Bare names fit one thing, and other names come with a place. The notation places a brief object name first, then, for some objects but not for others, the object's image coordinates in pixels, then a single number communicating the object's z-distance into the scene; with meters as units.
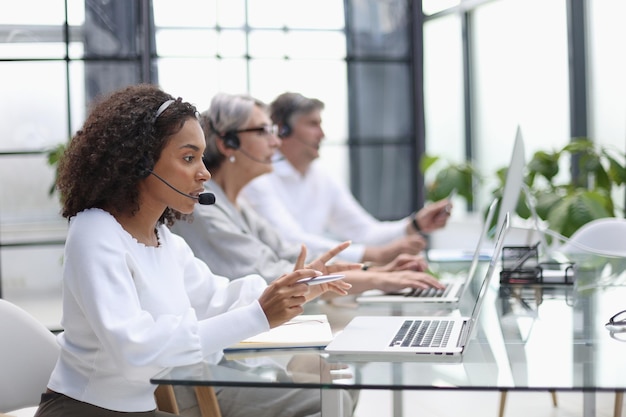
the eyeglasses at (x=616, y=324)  1.90
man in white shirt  3.71
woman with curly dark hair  1.63
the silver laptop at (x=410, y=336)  1.63
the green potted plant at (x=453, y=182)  5.33
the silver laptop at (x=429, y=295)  2.37
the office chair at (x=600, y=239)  3.56
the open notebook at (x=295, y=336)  1.78
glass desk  1.46
